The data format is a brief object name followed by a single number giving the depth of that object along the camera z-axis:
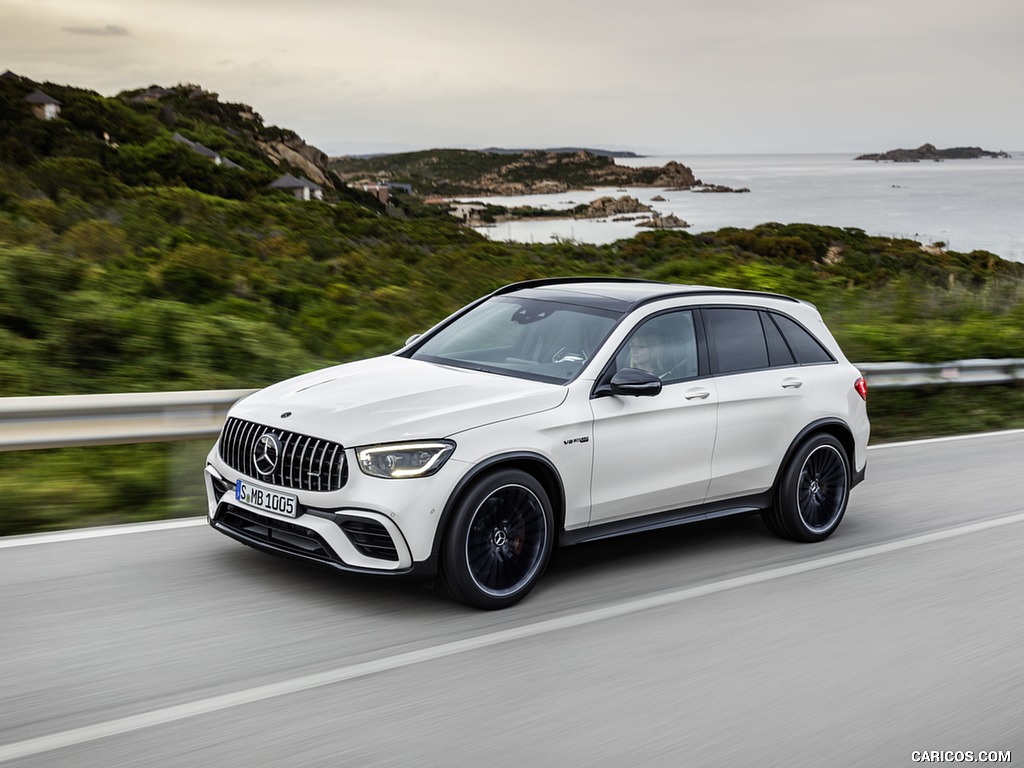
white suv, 5.34
